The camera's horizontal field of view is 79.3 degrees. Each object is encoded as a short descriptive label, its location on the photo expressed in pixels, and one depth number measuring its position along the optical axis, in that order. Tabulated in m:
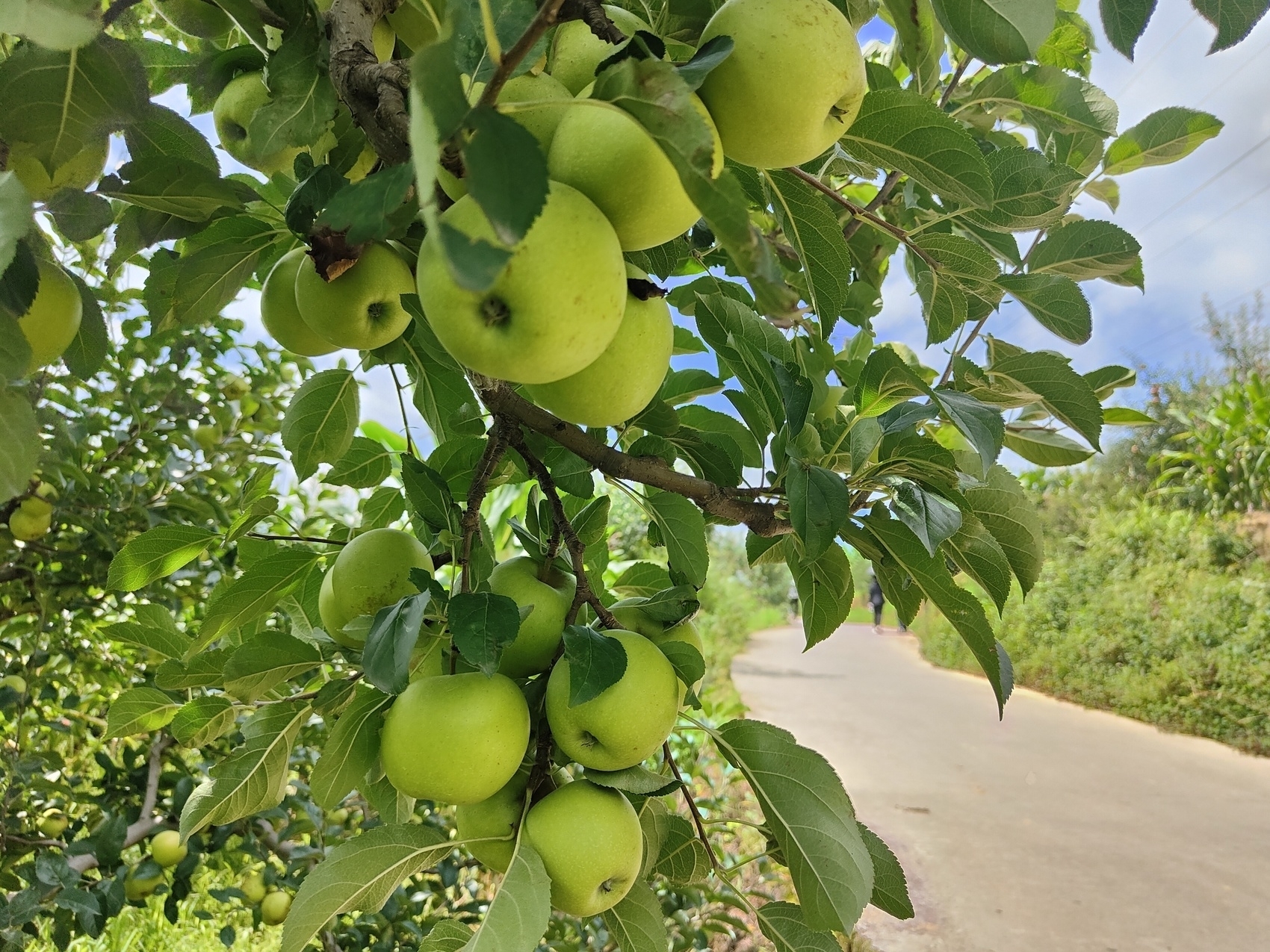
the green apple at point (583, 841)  0.62
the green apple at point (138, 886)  1.33
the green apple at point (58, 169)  0.54
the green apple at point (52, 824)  1.54
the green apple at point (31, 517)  1.59
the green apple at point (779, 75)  0.43
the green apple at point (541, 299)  0.36
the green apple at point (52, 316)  0.55
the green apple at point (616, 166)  0.39
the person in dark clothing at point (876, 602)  13.54
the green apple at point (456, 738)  0.57
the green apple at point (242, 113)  0.75
